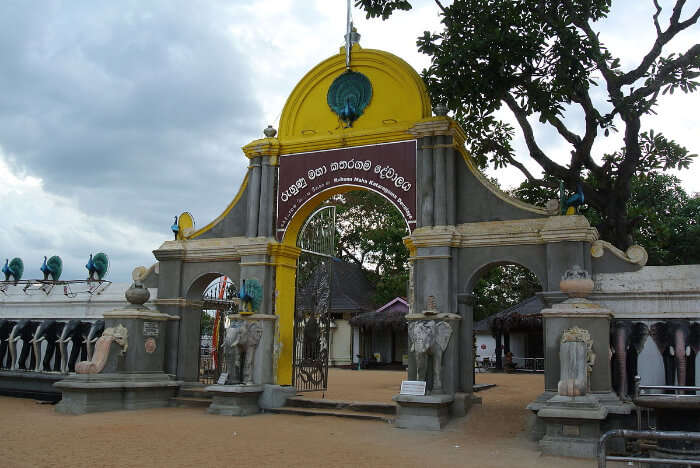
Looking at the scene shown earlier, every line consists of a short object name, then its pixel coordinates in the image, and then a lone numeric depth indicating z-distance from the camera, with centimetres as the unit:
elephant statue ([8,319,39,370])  1491
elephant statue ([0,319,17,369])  1537
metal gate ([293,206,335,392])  1373
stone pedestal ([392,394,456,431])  1036
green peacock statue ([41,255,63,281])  1583
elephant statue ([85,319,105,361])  1373
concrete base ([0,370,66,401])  1413
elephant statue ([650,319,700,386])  964
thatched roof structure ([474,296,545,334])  2523
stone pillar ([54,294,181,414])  1183
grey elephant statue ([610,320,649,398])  1000
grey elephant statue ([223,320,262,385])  1219
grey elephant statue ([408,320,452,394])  1086
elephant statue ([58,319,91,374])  1402
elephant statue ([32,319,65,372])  1443
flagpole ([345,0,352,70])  1329
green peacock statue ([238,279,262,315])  1243
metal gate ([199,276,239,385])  1509
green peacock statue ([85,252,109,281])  1501
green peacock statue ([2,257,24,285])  1652
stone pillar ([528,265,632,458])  862
